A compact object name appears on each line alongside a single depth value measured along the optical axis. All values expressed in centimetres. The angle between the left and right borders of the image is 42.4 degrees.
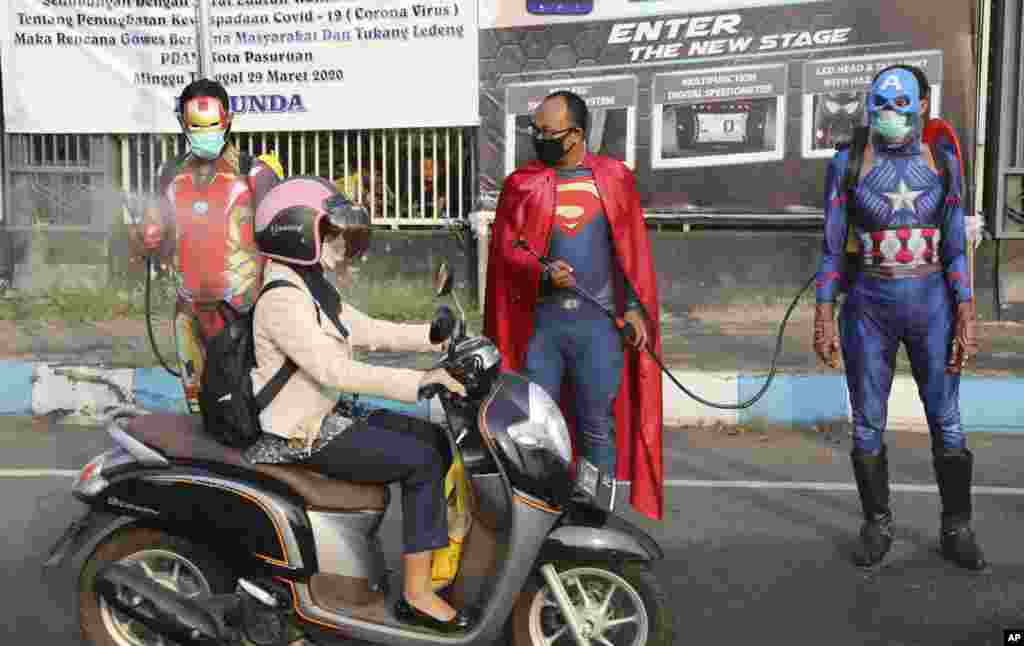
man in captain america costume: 507
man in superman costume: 523
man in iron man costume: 589
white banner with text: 1109
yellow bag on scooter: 401
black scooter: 382
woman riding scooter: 391
